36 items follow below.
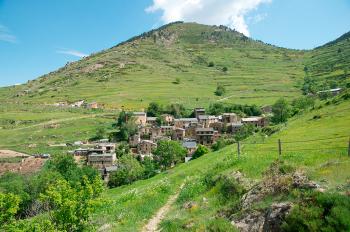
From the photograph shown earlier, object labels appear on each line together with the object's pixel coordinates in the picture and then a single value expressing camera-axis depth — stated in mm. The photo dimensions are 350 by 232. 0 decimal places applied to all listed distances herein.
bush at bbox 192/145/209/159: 79894
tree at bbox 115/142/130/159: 101125
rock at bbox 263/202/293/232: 13977
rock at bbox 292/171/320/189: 15157
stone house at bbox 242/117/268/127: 108312
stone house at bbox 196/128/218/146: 108188
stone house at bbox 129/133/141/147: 106562
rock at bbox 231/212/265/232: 14837
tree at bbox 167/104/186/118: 134500
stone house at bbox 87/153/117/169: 93562
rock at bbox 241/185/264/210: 16656
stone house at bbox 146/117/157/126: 125938
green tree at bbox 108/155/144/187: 75875
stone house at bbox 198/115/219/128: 117081
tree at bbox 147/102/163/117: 134750
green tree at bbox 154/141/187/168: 84750
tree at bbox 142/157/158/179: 77419
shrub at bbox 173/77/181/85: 187800
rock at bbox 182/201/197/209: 21656
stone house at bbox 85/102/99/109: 151312
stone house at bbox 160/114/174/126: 126475
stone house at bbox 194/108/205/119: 127975
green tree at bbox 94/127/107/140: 112950
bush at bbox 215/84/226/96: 162500
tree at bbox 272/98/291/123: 93250
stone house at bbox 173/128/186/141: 111750
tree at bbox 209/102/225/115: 130875
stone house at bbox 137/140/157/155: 101500
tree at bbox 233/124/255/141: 88125
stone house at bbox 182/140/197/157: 96188
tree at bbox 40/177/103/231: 21234
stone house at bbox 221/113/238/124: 117688
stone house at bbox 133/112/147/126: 120044
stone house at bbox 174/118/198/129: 120269
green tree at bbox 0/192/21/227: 23891
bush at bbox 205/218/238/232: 14883
